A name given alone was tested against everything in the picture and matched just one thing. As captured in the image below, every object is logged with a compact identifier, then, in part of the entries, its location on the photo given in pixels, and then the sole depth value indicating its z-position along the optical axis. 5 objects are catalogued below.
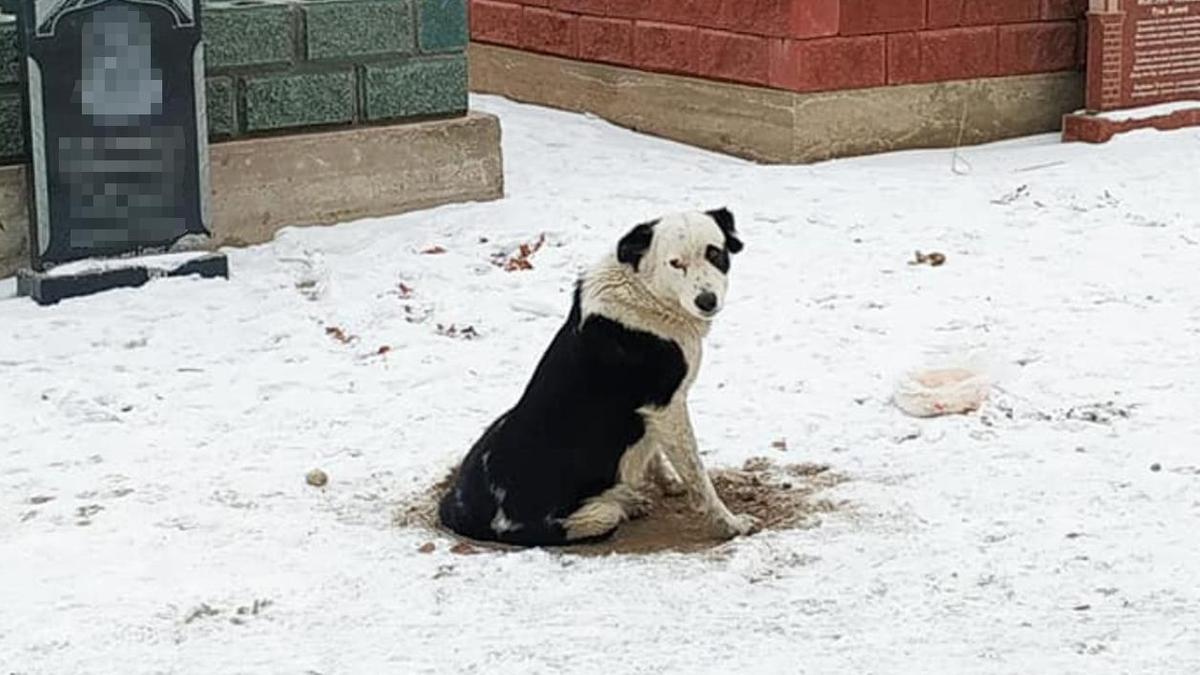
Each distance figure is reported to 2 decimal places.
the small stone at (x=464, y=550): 5.97
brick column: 12.44
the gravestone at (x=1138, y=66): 12.45
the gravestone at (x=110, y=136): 8.90
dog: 5.94
